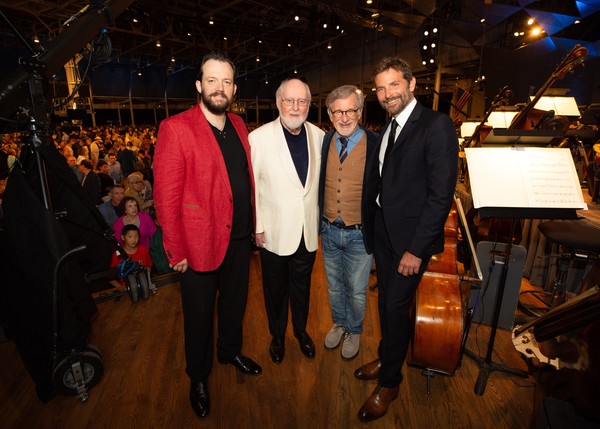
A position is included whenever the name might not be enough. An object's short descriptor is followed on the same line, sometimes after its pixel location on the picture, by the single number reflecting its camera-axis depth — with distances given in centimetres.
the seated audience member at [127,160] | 721
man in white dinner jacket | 200
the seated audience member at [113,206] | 415
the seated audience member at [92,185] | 482
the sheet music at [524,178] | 180
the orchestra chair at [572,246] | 219
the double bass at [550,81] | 254
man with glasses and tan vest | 205
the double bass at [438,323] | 198
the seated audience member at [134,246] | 355
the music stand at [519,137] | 198
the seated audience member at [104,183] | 559
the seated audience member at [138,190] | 465
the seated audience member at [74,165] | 540
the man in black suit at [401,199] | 160
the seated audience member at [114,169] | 668
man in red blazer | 170
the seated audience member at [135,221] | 372
